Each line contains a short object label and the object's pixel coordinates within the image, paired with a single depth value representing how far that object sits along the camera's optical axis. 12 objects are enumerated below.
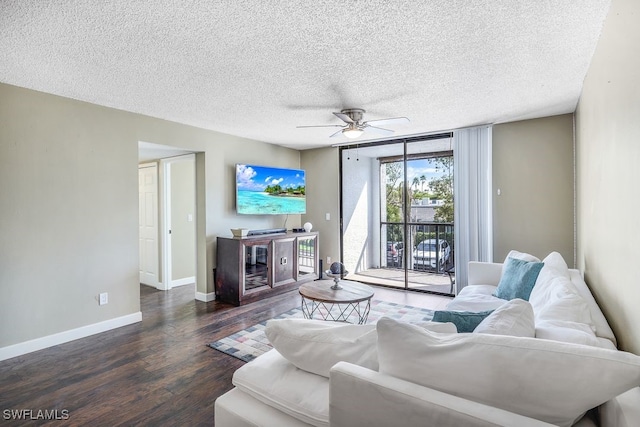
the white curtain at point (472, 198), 4.19
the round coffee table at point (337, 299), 2.92
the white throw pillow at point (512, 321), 1.19
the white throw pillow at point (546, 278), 1.99
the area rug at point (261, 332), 2.81
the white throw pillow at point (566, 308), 1.45
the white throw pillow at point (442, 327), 1.21
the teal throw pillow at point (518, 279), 2.48
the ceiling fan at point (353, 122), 3.29
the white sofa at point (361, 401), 0.88
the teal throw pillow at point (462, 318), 1.40
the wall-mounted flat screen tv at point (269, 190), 4.67
